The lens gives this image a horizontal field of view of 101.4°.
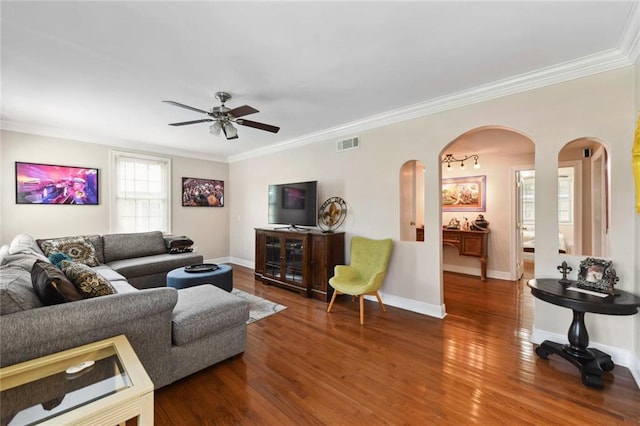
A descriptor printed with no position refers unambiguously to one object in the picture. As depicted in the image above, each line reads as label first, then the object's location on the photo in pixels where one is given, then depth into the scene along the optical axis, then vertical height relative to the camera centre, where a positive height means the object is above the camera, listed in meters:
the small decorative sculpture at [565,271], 2.30 -0.54
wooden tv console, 3.81 -0.75
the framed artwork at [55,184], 3.98 +0.45
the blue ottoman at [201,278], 3.15 -0.82
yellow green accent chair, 3.06 -0.76
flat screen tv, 4.26 +0.13
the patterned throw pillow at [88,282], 1.76 -0.48
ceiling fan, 2.82 +1.01
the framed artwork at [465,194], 5.12 +0.34
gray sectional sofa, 1.33 -0.71
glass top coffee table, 0.99 -0.76
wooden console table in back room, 4.77 -0.61
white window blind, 4.89 +0.37
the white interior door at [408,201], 3.59 +0.14
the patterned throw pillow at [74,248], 3.60 -0.51
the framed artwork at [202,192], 5.75 +0.44
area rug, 3.23 -1.28
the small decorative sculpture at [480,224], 4.96 -0.26
